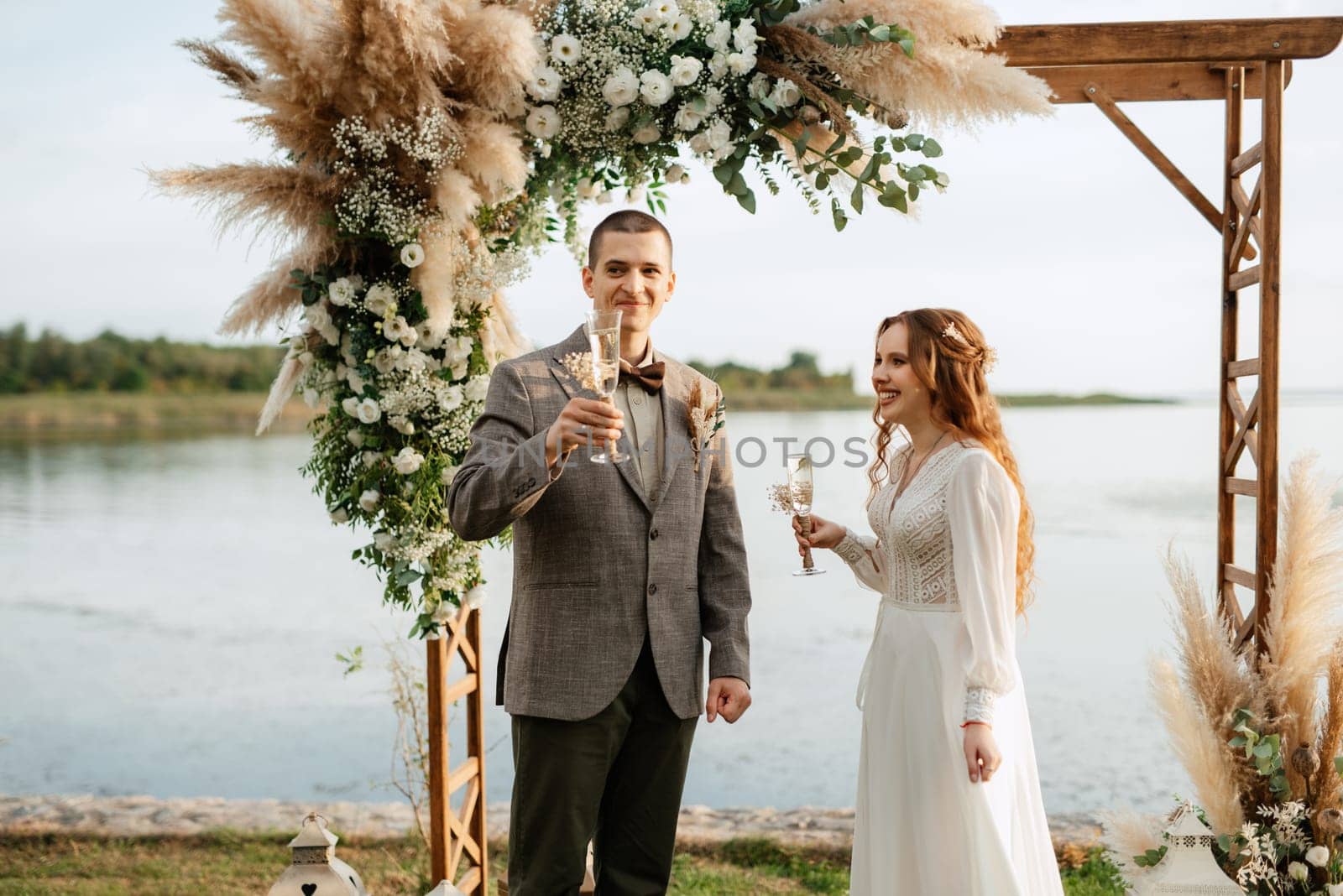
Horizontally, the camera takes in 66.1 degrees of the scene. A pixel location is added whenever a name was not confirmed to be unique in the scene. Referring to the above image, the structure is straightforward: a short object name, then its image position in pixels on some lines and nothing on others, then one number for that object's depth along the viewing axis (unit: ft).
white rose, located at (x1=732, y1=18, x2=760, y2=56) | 9.46
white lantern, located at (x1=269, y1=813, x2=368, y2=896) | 9.73
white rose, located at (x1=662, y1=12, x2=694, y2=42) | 9.57
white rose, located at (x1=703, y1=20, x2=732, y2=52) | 9.57
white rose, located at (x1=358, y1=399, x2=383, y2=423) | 9.87
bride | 7.55
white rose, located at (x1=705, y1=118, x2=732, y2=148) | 9.67
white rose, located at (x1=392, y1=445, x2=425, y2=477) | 9.97
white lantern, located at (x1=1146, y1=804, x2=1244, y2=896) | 10.36
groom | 8.04
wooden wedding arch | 10.48
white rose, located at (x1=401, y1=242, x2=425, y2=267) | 9.59
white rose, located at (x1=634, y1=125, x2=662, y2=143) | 9.96
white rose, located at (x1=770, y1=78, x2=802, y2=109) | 9.53
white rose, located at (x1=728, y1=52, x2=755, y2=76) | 9.39
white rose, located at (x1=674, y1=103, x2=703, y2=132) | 9.67
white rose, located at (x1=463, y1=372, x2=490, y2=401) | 10.37
